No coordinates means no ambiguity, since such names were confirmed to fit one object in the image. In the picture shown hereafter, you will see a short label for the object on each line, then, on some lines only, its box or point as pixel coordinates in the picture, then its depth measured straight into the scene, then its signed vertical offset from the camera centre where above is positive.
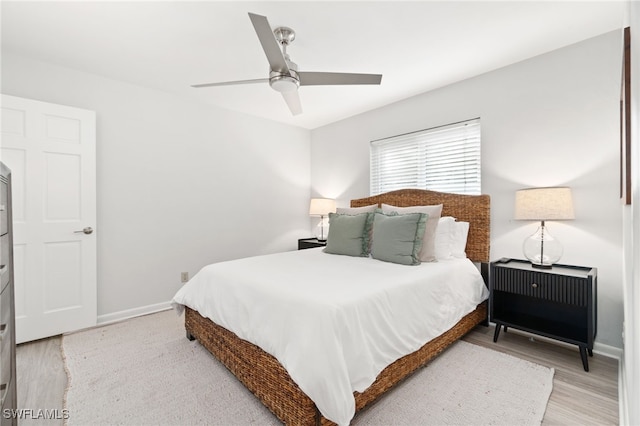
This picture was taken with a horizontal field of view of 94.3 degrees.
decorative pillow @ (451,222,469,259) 2.88 -0.28
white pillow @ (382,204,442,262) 2.65 -0.19
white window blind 3.20 +0.62
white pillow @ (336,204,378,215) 3.44 +0.01
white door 2.60 -0.01
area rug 1.68 -1.16
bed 1.49 -0.94
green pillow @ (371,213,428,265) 2.52 -0.24
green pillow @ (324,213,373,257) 2.93 -0.25
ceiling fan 1.95 +1.00
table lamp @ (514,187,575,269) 2.31 -0.03
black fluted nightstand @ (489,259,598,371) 2.13 -0.76
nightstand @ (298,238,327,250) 4.19 -0.46
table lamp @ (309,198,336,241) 4.39 +0.06
